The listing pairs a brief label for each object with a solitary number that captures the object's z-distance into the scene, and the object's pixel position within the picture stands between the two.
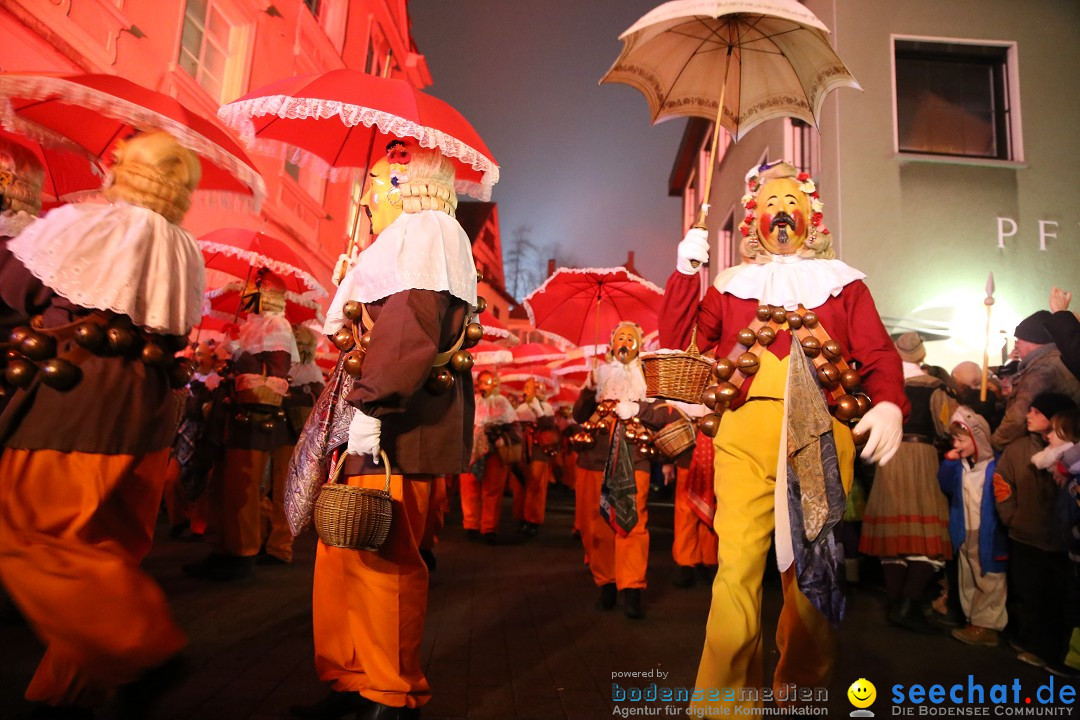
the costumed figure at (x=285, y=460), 6.14
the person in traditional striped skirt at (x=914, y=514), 5.09
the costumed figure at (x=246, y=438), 5.23
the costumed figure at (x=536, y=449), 10.78
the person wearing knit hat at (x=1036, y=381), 4.71
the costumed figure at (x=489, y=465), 9.66
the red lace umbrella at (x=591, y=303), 7.09
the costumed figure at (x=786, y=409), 2.60
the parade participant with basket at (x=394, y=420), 2.37
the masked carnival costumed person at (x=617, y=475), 5.00
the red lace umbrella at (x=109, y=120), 2.72
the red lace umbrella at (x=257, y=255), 5.62
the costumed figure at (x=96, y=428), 2.17
